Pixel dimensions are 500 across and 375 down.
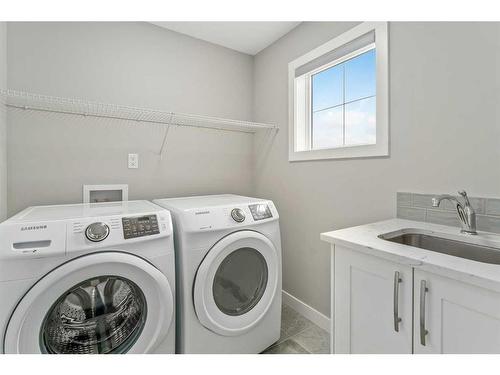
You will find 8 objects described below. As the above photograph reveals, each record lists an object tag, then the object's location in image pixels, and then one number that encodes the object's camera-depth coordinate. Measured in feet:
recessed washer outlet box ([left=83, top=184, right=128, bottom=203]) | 5.77
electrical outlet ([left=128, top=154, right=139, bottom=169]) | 6.29
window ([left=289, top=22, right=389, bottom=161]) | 4.88
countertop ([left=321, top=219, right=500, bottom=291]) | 2.31
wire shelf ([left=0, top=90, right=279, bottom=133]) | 4.96
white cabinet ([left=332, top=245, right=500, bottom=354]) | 2.33
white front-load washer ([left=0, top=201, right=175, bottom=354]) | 3.02
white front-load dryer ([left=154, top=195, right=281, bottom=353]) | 4.23
